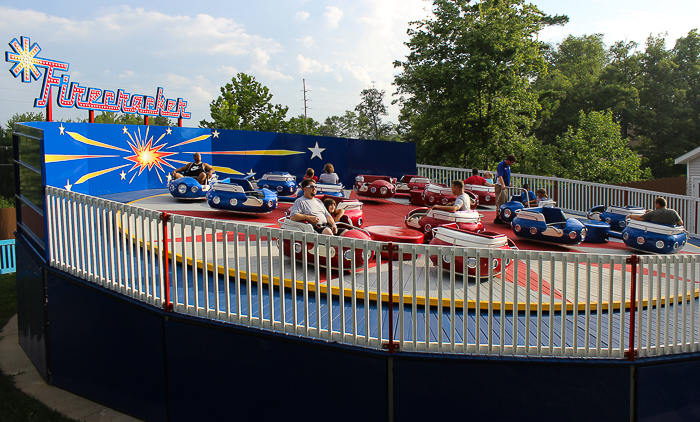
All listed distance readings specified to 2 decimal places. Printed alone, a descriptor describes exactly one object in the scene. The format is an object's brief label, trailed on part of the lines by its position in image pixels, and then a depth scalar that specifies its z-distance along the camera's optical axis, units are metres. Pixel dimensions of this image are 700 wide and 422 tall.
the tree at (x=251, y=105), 39.91
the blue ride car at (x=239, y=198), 11.96
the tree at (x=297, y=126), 39.94
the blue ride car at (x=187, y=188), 14.33
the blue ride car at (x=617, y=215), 11.87
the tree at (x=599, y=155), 27.88
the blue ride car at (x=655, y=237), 9.41
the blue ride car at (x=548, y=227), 10.01
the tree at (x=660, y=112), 43.19
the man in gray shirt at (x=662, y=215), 9.45
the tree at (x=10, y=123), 56.84
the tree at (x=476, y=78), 27.05
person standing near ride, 12.91
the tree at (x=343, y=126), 90.44
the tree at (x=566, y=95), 42.22
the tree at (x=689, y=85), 42.94
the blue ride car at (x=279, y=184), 15.77
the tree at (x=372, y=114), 86.12
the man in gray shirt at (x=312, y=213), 7.84
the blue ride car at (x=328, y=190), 13.67
